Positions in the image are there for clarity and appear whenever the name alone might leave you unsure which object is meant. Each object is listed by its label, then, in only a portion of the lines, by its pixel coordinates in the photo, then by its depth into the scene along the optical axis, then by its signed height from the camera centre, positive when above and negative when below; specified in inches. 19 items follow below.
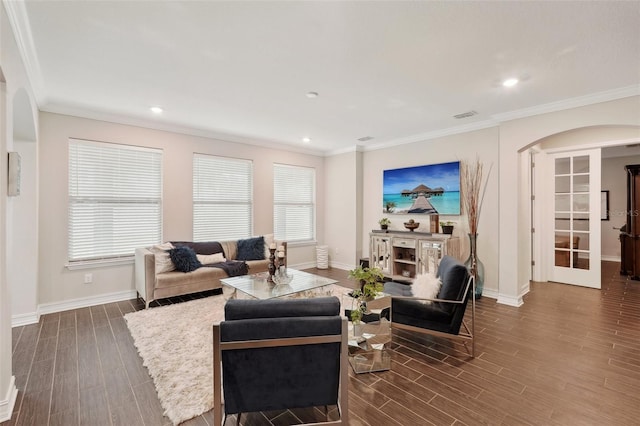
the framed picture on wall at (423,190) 200.5 +17.6
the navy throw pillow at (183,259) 171.8 -27.0
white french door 195.5 -3.1
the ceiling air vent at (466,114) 167.8 +58.0
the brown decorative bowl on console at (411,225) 214.5 -8.5
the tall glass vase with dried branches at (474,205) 179.5 +5.7
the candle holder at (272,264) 153.2 -27.3
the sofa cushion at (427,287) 114.7 -29.3
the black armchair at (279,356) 63.7 -31.8
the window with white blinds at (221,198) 209.9 +11.7
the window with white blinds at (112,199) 165.9 +8.4
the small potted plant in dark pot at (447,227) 193.5 -9.3
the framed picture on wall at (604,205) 289.3 +8.5
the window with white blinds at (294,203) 253.9 +9.6
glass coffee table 135.7 -36.1
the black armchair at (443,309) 108.3 -36.6
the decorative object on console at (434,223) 203.5 -6.7
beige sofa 159.3 -37.9
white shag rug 83.4 -52.3
